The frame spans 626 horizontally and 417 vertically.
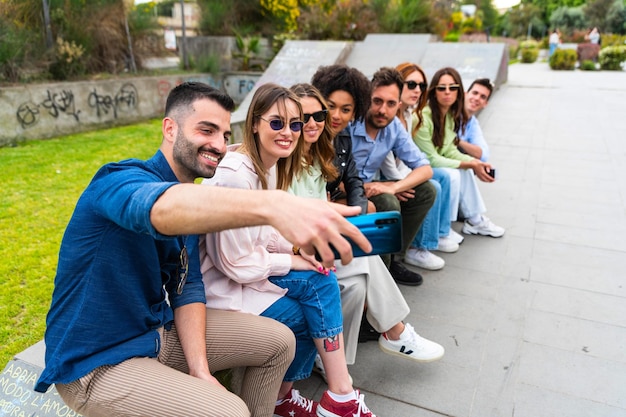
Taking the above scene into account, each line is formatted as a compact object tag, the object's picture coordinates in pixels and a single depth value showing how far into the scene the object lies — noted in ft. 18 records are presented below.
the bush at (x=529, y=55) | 78.07
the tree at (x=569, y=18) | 153.58
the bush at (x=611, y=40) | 88.36
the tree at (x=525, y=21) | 170.91
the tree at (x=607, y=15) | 138.92
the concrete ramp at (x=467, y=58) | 31.45
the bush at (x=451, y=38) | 46.26
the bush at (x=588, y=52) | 76.43
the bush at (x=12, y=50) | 27.71
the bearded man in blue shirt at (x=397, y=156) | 10.87
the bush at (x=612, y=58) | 64.23
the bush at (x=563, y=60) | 65.05
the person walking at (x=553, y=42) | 91.69
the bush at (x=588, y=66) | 65.87
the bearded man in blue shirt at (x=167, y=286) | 3.74
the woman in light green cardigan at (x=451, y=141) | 13.76
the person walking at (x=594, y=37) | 90.79
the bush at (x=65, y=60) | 30.76
